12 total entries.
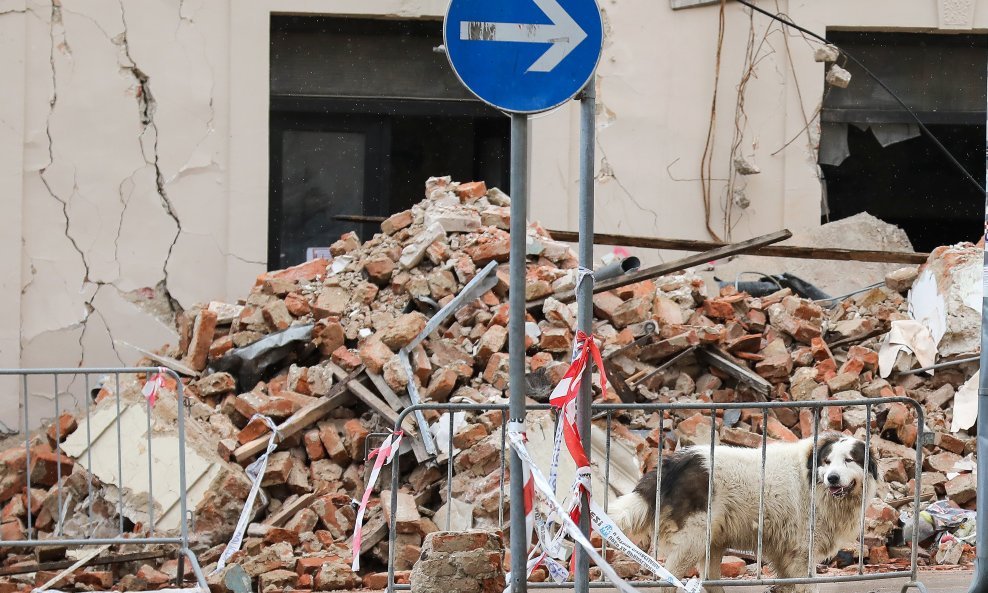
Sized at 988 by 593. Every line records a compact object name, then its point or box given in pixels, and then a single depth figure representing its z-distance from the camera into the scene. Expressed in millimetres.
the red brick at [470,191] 20094
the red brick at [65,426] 17781
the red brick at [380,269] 18469
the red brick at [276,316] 17891
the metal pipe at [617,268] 18125
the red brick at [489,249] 18156
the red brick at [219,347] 17828
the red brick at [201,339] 17906
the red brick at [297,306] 18109
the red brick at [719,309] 18531
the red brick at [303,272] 19436
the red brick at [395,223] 19672
